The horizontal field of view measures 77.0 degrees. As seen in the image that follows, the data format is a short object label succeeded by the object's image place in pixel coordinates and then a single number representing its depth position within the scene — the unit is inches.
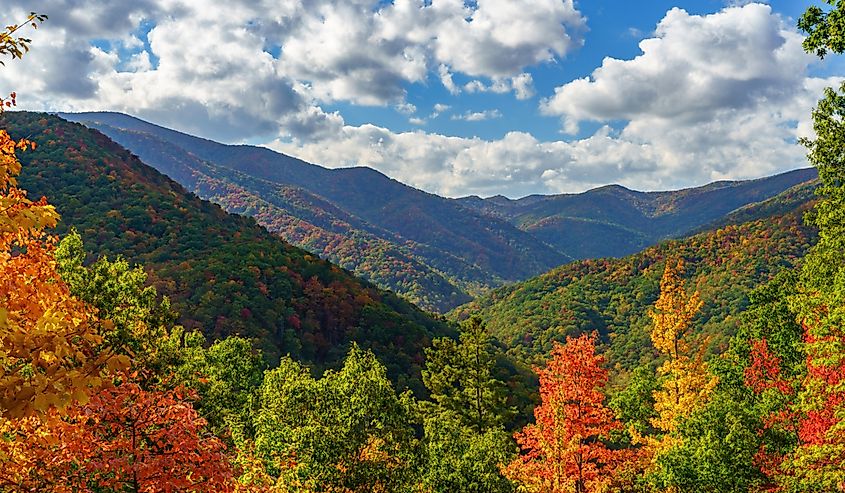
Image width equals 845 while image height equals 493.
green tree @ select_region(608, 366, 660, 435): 1556.3
